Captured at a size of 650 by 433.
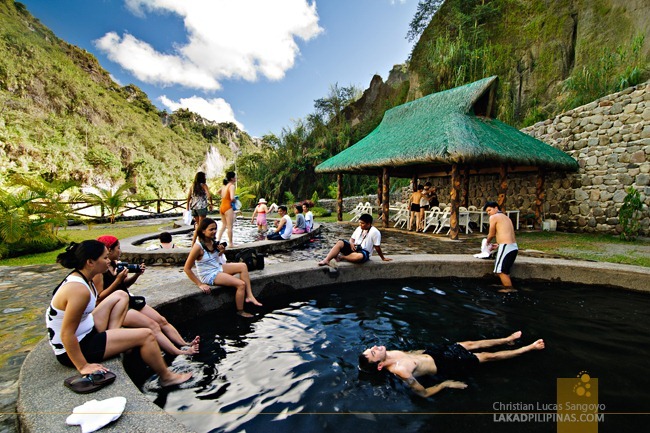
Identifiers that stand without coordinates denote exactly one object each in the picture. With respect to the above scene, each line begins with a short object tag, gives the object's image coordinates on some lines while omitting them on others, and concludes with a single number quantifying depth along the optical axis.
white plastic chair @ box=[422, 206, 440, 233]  11.23
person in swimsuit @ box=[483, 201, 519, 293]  5.15
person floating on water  2.64
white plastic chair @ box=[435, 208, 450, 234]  11.05
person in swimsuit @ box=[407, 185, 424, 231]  11.51
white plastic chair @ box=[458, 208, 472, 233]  10.90
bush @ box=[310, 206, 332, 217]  18.91
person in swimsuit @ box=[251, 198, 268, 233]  10.75
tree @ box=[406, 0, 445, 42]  28.16
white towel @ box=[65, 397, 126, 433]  1.58
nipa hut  9.27
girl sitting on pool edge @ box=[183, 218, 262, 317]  3.95
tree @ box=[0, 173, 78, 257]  6.89
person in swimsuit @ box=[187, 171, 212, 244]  7.02
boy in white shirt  5.34
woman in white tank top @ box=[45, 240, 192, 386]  2.05
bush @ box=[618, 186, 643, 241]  8.95
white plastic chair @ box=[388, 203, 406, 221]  13.39
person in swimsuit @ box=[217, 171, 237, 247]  6.81
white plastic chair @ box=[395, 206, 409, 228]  13.03
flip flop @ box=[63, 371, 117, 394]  1.89
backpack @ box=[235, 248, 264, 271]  4.81
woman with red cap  2.89
